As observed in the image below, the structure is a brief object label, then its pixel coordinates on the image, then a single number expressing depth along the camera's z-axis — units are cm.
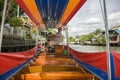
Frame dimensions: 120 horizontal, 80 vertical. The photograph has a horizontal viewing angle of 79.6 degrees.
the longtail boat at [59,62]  106
